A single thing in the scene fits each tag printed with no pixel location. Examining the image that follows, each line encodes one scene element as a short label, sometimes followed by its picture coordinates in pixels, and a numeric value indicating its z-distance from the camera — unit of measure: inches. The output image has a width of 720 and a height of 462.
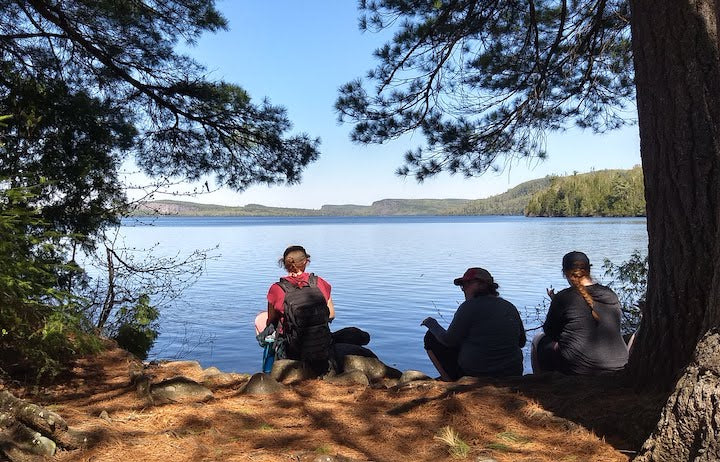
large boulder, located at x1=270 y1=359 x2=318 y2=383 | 171.3
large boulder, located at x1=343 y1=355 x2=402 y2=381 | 202.4
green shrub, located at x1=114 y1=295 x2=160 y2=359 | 273.4
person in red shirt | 194.2
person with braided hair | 165.9
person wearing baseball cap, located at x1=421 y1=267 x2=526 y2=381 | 182.1
